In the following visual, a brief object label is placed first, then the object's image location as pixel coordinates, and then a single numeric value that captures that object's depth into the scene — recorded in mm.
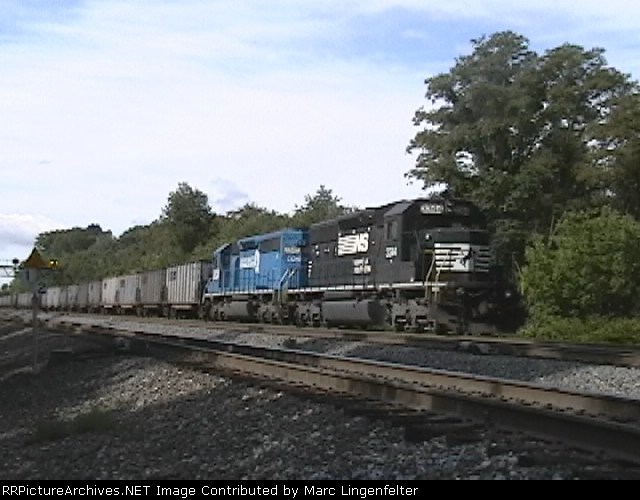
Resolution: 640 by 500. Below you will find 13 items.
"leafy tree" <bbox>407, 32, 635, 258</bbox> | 34281
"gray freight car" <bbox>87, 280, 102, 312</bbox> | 59719
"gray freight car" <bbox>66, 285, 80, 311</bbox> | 66625
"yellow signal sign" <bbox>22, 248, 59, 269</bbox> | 17109
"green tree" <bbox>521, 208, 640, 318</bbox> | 24250
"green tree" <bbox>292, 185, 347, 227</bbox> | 64712
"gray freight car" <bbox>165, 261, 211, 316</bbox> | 41125
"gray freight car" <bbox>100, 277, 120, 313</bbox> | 56188
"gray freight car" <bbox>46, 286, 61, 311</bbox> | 73875
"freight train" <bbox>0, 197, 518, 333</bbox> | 22172
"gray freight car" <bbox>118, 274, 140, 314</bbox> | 52000
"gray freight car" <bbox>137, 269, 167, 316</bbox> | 47028
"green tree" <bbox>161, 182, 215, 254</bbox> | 86438
